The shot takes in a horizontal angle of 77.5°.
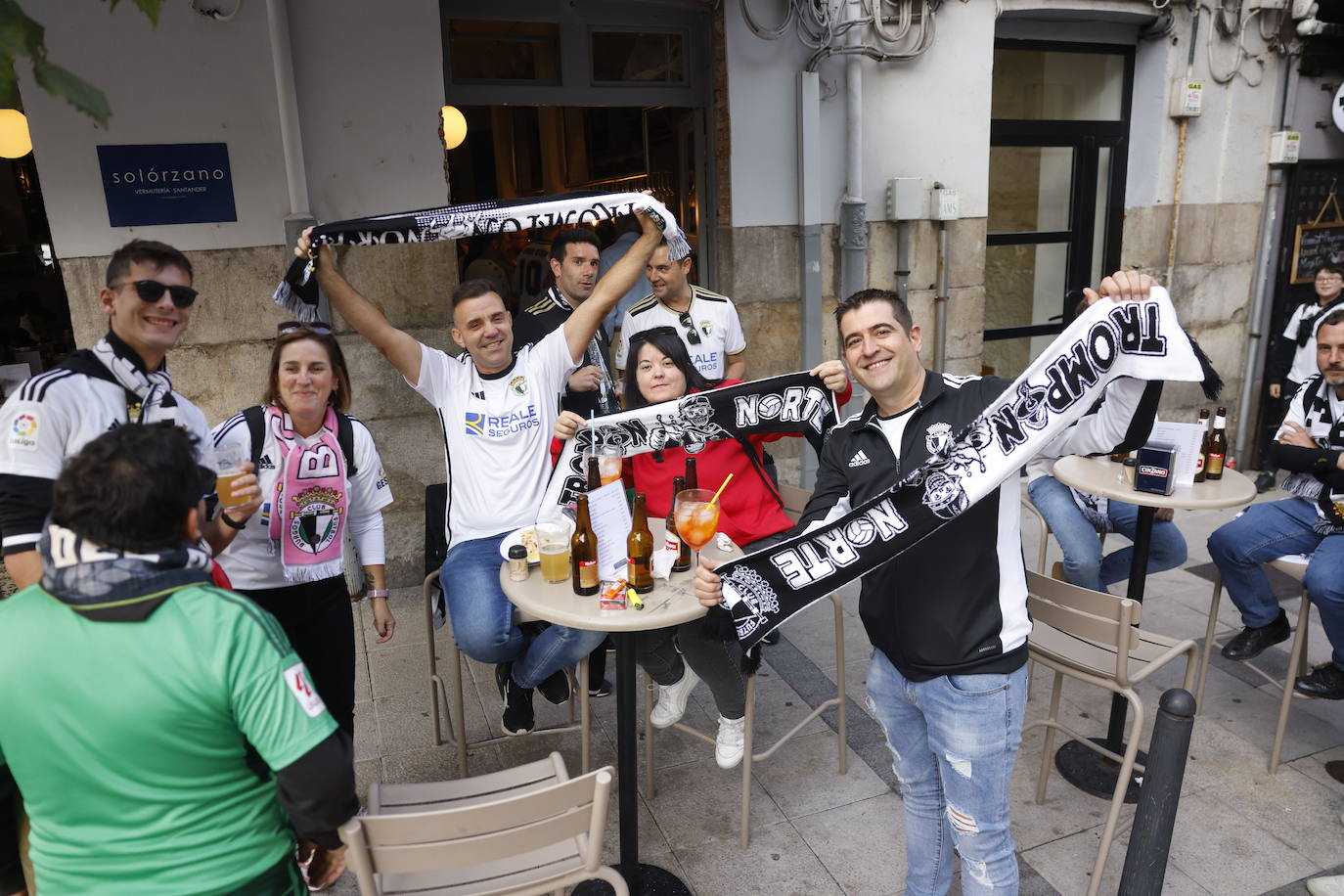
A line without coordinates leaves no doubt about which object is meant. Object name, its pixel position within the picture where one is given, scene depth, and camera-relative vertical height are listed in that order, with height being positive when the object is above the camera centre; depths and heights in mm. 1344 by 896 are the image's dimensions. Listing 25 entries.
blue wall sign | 4383 +440
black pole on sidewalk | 2111 -1418
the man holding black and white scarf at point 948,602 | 2170 -930
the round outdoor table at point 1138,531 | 3246 -1145
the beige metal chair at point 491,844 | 1710 -1209
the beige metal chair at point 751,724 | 2984 -1790
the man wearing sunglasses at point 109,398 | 2137 -334
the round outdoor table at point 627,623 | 2473 -1071
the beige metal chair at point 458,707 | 3053 -1764
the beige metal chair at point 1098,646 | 2602 -1390
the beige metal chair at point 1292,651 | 3324 -1682
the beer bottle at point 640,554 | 2703 -968
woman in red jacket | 3229 -1000
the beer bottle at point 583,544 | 2762 -953
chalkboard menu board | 7277 -195
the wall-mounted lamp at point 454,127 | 5328 +826
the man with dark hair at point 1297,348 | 5933 -910
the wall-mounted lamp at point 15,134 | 5160 +847
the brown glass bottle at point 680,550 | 2838 -999
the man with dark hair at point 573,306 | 4258 -269
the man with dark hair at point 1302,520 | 3512 -1256
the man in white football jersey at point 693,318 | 4559 -369
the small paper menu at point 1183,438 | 3400 -818
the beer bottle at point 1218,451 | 3580 -923
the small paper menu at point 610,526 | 2682 -862
